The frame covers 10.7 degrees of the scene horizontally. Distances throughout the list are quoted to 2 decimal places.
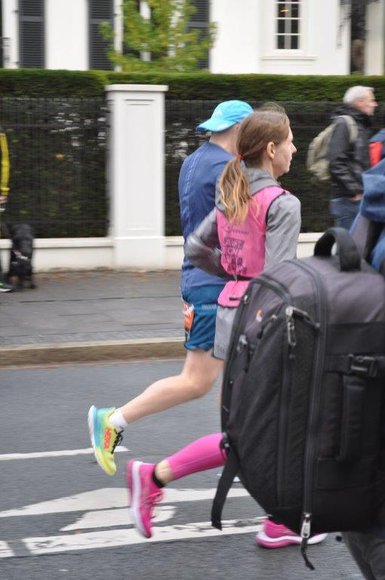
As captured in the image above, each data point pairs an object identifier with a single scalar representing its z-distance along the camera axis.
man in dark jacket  17.72
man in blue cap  8.75
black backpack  4.66
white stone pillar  22.54
